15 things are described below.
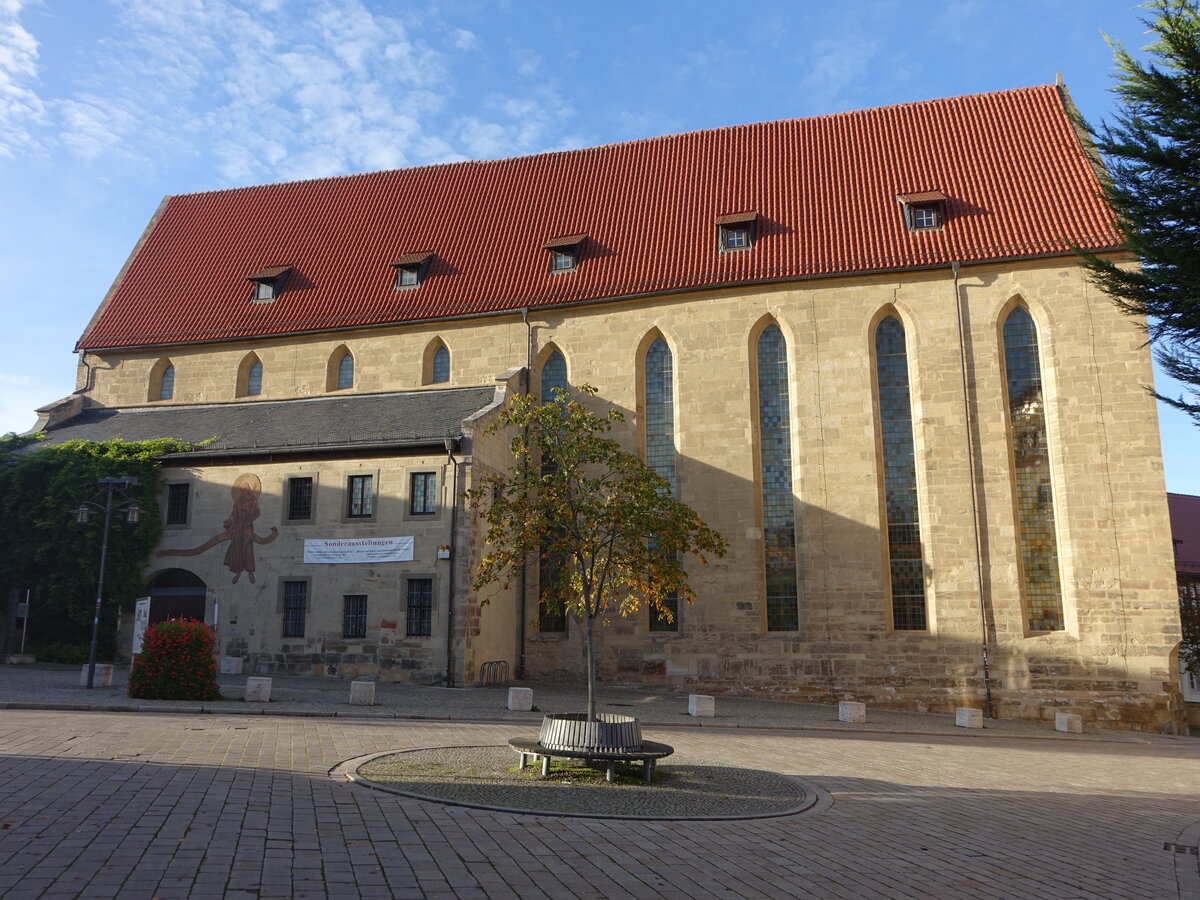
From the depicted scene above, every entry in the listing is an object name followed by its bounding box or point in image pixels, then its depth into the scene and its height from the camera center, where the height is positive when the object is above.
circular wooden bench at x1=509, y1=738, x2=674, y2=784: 9.82 -1.33
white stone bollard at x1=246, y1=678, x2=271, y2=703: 16.44 -1.06
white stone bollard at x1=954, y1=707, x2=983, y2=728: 18.69 -1.80
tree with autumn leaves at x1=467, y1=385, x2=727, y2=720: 11.67 +1.39
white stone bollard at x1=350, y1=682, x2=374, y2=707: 16.72 -1.15
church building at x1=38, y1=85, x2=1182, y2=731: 21.12 +4.93
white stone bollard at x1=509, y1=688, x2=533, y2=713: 17.39 -1.33
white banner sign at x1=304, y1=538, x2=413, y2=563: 21.50 +1.87
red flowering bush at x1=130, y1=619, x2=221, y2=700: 16.33 -0.67
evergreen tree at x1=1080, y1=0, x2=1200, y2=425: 8.84 +4.43
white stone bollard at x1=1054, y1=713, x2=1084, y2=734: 18.98 -1.92
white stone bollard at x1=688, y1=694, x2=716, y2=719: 17.97 -1.48
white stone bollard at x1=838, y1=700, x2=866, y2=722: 18.39 -1.64
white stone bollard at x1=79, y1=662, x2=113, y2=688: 18.33 -0.92
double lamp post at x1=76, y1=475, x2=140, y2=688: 17.83 +2.47
